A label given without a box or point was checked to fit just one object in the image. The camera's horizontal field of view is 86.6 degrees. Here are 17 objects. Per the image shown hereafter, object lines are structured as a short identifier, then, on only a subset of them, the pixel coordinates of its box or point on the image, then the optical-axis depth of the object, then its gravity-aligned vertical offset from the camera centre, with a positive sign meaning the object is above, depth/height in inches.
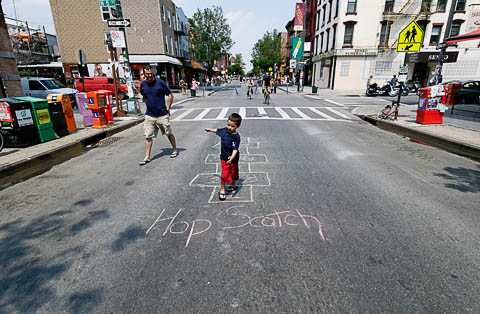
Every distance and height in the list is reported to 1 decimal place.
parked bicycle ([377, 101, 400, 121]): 424.2 -52.8
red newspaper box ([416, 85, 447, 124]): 360.5 -32.5
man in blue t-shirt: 233.8 -21.9
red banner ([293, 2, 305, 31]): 1450.5 +375.5
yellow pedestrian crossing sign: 408.2 +65.0
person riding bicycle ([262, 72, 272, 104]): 711.1 -4.9
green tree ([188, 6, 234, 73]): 1674.5 +310.8
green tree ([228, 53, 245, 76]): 5585.6 +404.5
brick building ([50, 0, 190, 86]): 1217.4 +241.1
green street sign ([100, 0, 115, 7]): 438.3 +134.4
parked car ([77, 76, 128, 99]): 780.6 +3.3
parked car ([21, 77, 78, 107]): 593.0 -5.5
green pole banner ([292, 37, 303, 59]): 1308.8 +173.6
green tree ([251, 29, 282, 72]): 2512.6 +287.1
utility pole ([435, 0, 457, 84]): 454.6 +51.1
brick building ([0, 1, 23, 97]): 402.9 +27.9
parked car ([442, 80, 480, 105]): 591.2 -31.3
